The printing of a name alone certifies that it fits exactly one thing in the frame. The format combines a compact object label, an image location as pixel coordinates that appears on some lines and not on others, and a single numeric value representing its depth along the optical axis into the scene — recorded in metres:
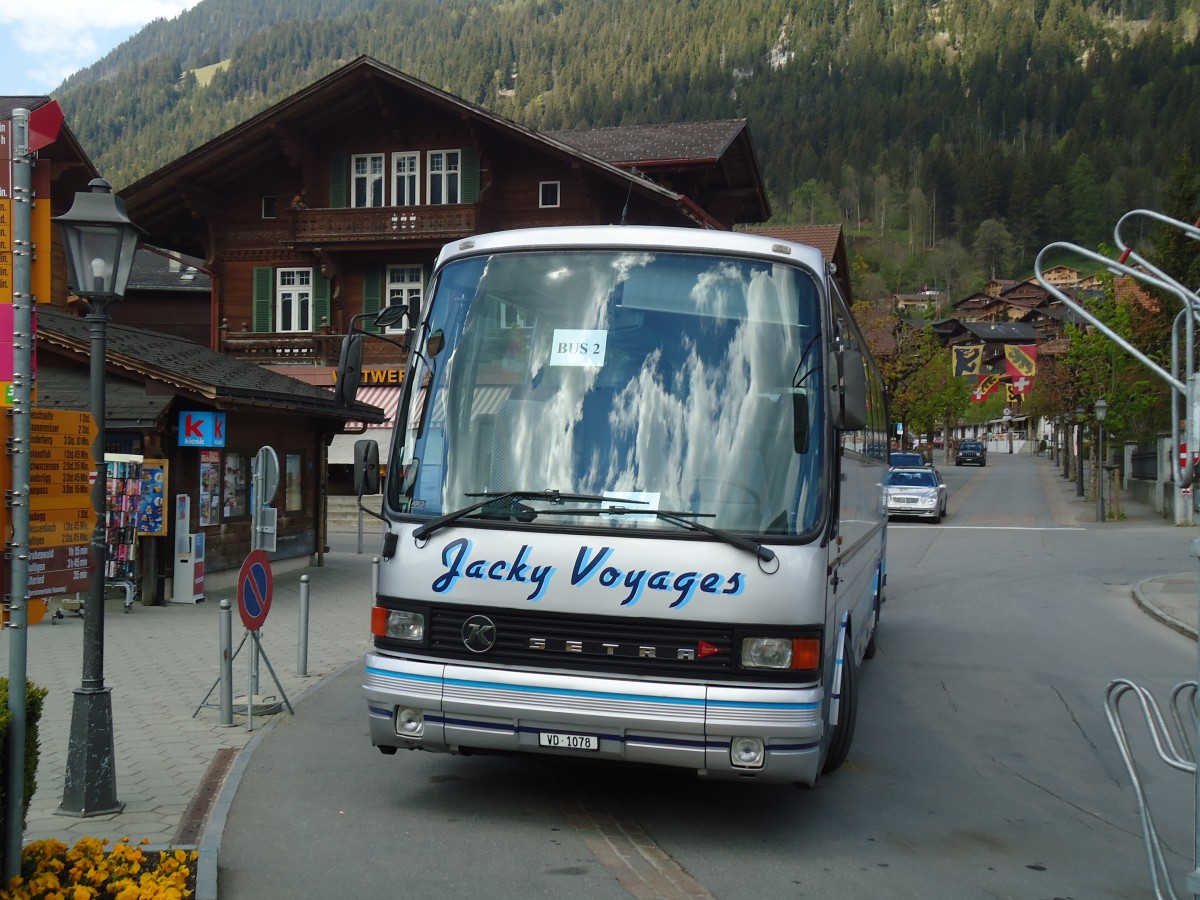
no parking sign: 9.45
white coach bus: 6.20
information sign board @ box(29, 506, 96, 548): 5.30
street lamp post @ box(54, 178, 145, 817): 6.85
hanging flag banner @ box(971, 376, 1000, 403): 74.39
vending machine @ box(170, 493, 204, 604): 17.47
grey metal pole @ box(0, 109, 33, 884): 5.12
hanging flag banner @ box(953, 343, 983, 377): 73.06
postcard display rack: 16.81
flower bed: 5.14
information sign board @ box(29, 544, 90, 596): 5.29
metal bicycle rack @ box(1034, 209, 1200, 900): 5.34
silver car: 36.62
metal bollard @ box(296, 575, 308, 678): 11.83
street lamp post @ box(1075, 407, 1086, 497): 46.99
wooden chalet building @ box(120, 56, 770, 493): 34.09
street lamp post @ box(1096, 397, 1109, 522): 35.81
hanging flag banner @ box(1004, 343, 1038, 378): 61.88
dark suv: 77.19
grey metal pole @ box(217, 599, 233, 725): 9.41
